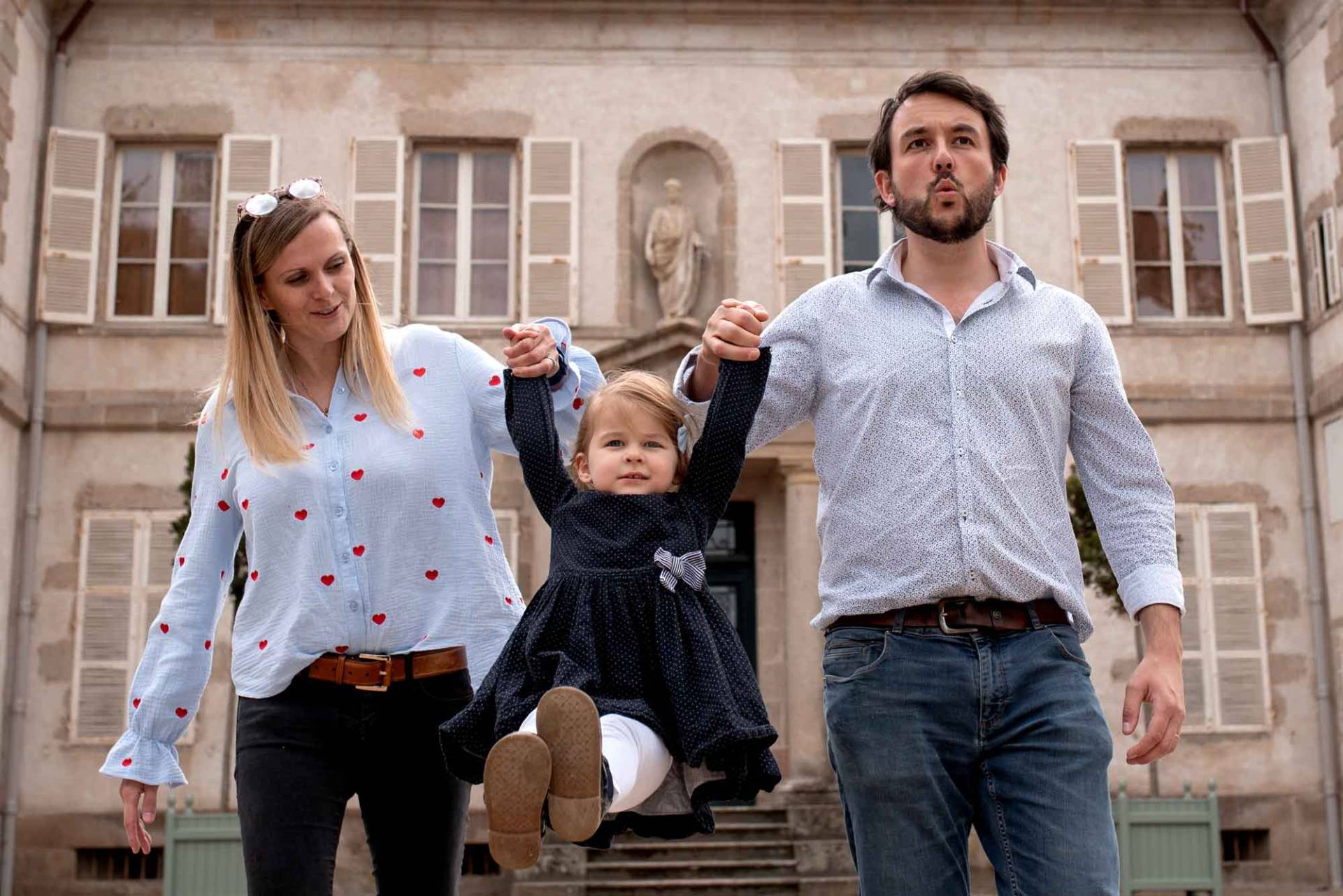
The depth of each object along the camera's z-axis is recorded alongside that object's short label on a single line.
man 2.79
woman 3.04
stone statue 13.16
